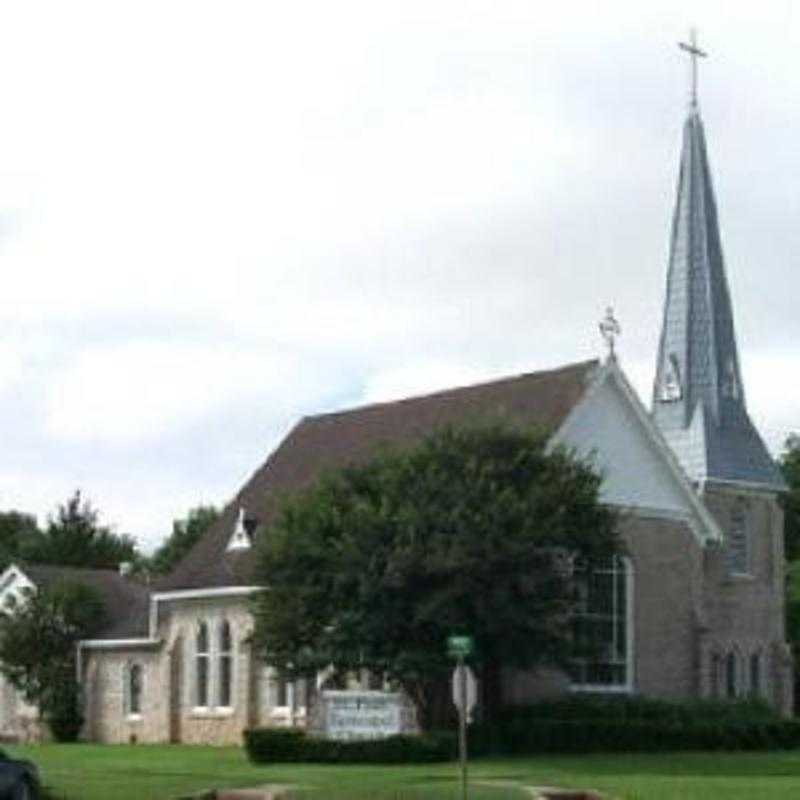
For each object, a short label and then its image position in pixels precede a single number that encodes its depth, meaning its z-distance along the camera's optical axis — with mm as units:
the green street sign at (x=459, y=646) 33125
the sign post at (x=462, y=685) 32903
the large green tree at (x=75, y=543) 95312
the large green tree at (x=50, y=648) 66688
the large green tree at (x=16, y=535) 97188
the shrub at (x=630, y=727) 50250
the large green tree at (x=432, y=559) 48219
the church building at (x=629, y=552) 58219
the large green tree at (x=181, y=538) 105562
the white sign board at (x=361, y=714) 49219
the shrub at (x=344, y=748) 46062
